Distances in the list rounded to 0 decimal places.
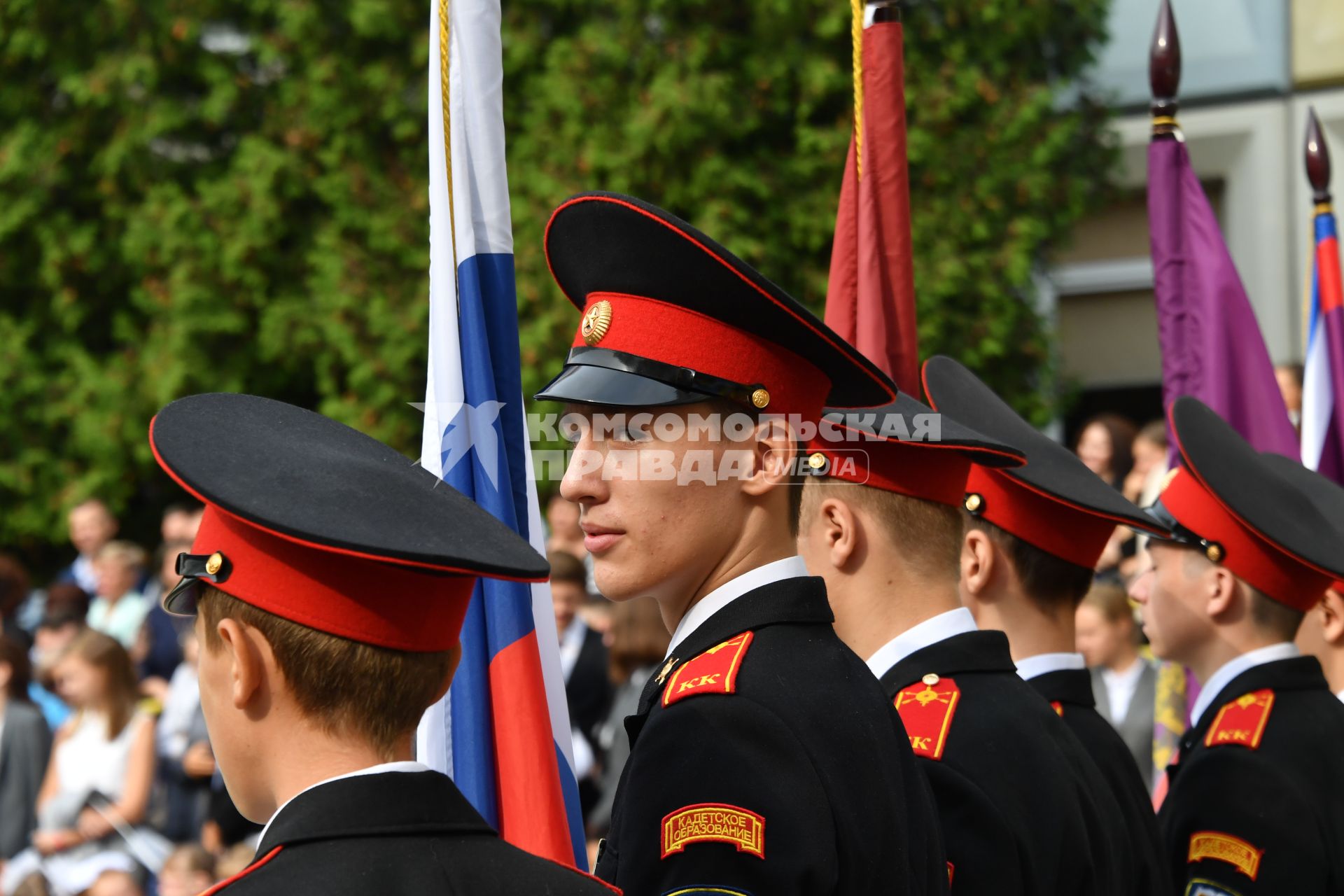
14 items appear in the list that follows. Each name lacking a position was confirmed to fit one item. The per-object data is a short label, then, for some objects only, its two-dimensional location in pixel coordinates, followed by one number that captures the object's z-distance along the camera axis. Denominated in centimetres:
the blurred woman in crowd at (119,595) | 1625
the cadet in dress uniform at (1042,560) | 664
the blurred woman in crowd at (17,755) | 1287
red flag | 755
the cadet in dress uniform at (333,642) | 346
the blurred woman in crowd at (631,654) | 1204
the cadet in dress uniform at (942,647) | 526
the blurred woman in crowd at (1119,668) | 1177
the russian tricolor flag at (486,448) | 571
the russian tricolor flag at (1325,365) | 1107
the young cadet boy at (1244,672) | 654
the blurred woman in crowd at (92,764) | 1209
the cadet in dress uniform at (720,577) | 404
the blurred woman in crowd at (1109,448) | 1424
